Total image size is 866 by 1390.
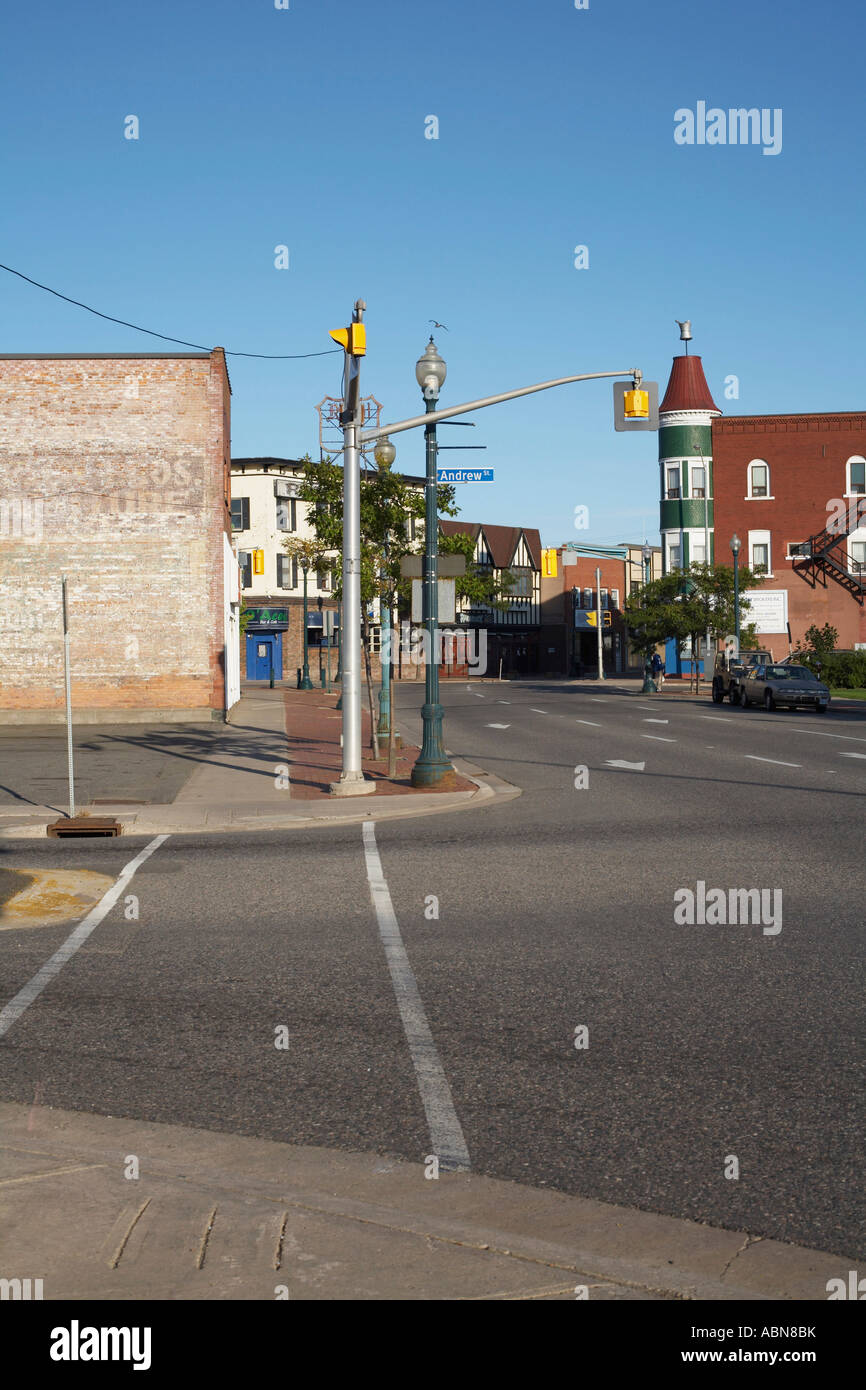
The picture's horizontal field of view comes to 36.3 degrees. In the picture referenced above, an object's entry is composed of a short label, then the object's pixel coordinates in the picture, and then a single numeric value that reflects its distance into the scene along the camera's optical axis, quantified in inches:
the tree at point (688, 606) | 2283.5
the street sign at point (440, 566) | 783.7
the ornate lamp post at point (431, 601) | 766.5
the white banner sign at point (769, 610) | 2827.3
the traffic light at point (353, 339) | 711.7
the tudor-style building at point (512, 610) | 4252.0
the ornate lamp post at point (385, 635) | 977.1
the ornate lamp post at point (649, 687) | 2393.0
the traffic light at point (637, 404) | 791.1
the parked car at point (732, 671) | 1834.4
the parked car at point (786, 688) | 1585.9
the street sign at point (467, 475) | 796.0
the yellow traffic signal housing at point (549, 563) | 2716.5
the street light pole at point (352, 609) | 728.3
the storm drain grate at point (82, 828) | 605.9
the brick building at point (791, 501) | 2815.0
